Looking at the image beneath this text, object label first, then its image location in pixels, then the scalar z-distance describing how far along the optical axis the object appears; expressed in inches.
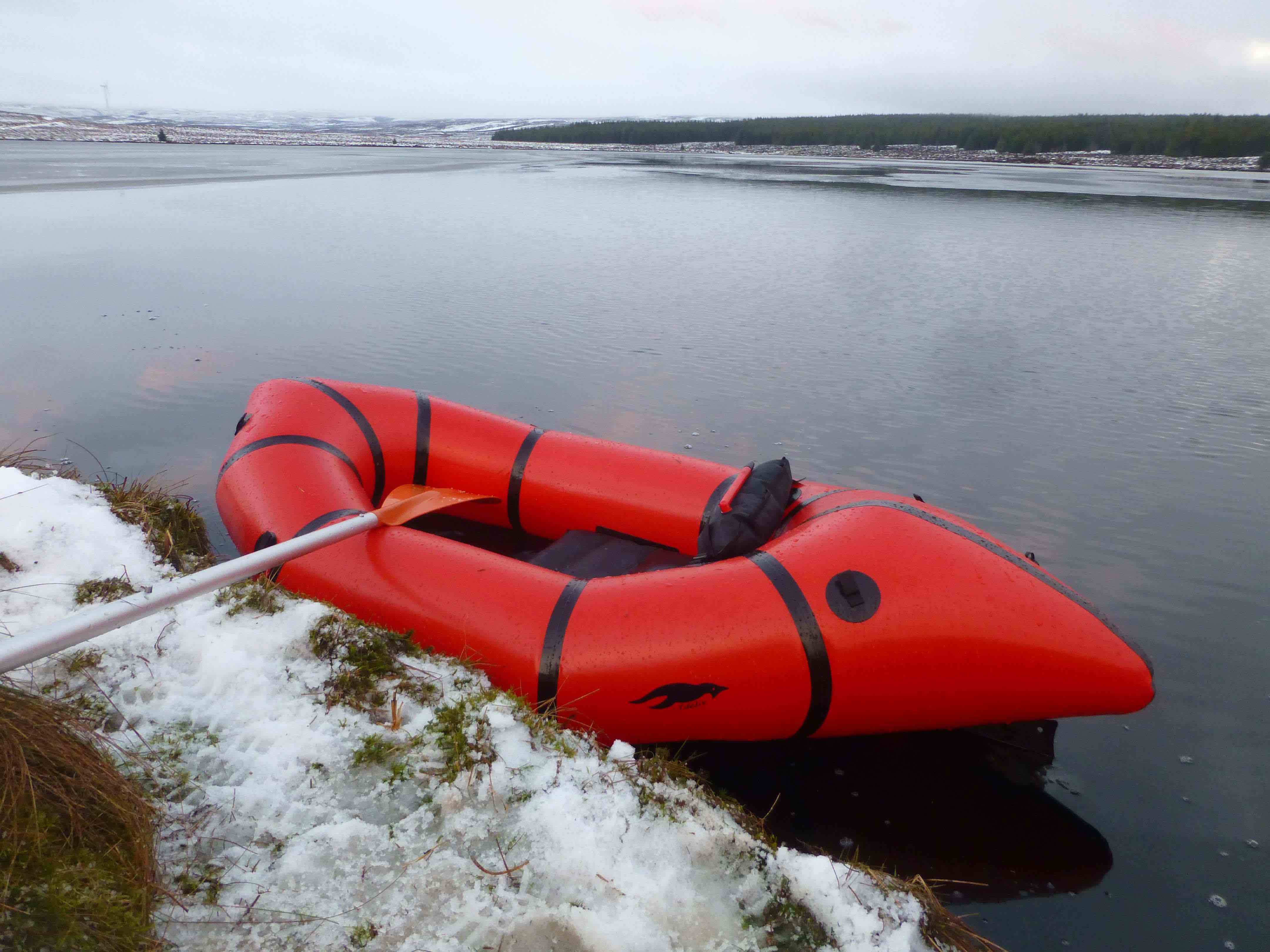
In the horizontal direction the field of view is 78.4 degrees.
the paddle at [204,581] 72.2
